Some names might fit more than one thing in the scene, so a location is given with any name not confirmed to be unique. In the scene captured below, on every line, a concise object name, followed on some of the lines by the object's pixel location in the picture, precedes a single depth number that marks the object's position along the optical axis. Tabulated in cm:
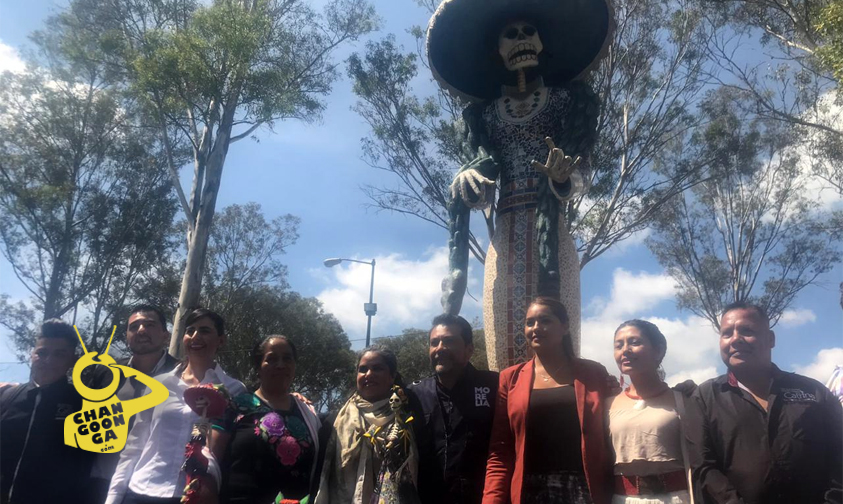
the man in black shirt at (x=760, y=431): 225
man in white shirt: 301
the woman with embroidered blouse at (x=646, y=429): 232
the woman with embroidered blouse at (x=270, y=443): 265
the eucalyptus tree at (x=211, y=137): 877
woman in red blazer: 241
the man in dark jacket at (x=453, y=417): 264
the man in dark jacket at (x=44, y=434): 292
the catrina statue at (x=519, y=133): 412
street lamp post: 1368
